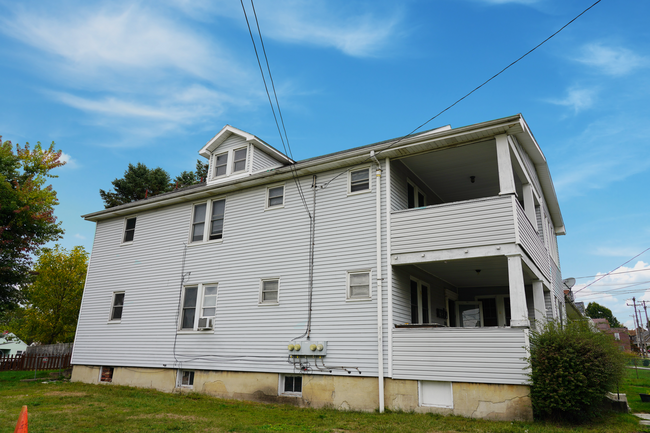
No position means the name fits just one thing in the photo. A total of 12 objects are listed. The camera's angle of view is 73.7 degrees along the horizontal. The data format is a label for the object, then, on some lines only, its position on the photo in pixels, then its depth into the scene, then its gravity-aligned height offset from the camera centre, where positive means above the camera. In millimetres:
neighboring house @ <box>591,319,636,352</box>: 71562 +1951
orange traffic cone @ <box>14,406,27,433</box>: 5702 -1196
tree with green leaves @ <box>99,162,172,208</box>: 37144 +12230
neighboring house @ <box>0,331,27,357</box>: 44594 -1537
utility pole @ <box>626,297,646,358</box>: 77500 +4799
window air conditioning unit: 14180 +367
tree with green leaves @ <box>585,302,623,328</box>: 105012 +8060
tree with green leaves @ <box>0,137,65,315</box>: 21000 +5576
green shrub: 8453 -545
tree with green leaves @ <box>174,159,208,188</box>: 37844 +13496
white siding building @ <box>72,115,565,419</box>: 10320 +1865
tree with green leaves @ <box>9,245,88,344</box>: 28141 +2136
